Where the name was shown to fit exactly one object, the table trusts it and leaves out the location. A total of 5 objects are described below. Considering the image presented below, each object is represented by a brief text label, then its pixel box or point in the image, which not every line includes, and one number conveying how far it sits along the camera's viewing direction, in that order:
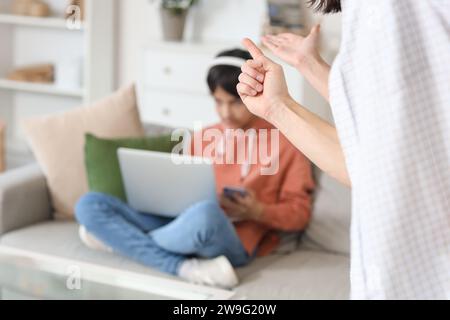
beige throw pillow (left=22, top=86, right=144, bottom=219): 3.40
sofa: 2.82
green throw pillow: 3.21
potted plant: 5.15
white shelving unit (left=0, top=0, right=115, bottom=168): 5.48
